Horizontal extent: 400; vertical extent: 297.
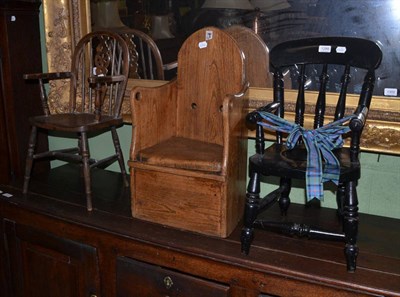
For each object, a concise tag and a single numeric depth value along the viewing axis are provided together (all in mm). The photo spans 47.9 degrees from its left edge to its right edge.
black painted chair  1470
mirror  1803
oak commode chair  1701
